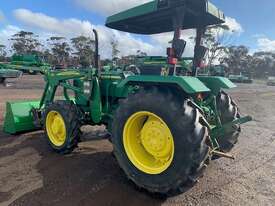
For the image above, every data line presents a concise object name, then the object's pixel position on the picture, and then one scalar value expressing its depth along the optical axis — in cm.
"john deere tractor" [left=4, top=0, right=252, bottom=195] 217
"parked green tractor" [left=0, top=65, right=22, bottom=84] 1321
